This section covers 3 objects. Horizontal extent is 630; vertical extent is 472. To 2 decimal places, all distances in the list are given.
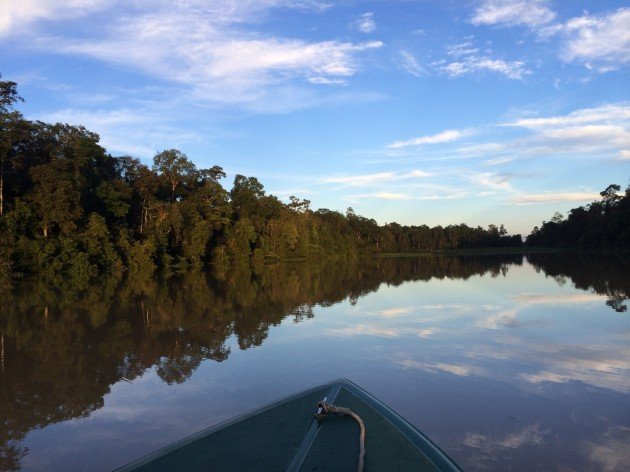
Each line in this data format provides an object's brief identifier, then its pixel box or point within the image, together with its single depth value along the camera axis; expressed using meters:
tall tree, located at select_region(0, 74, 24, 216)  22.58
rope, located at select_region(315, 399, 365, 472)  3.14
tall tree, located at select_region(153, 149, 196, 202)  36.88
